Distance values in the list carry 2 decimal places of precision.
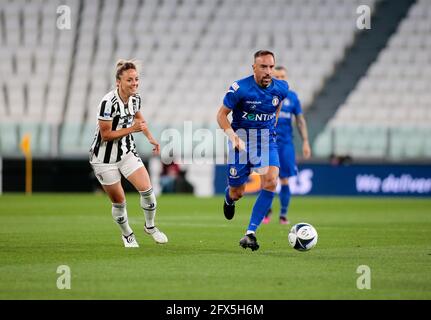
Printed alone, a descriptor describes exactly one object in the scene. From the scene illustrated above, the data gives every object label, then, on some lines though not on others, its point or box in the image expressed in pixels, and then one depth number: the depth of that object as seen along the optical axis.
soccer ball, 19.73
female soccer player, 19.94
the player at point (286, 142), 29.22
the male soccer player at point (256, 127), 20.02
